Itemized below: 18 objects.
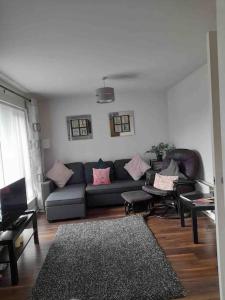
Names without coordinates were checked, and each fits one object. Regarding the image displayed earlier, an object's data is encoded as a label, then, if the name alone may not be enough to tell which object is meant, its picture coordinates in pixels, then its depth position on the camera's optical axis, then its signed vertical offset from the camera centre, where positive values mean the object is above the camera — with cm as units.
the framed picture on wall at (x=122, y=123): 596 +25
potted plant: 566 -39
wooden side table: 307 -93
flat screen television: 287 -73
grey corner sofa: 439 -100
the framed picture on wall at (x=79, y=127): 589 +23
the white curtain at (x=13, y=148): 398 -10
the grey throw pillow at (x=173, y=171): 443 -69
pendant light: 391 +62
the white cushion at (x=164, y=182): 428 -85
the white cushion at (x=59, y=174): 542 -73
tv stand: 255 -108
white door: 181 +3
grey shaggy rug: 228 -136
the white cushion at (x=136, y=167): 549 -72
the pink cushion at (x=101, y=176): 531 -83
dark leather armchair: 416 -81
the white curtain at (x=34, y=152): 500 -22
